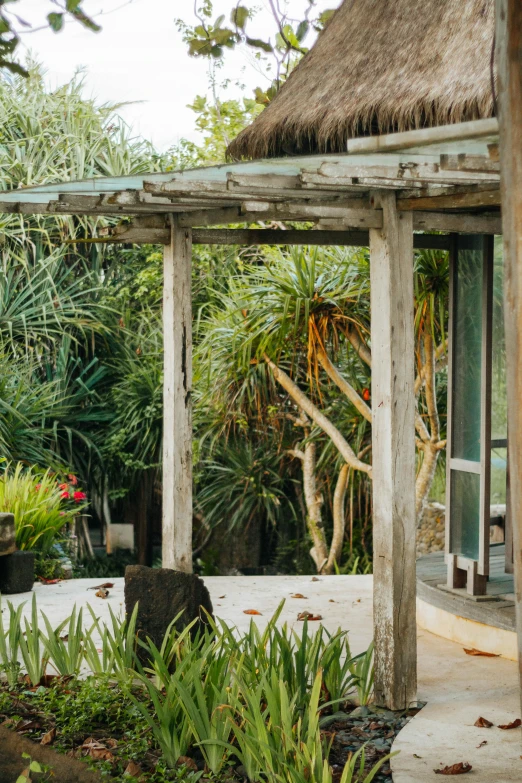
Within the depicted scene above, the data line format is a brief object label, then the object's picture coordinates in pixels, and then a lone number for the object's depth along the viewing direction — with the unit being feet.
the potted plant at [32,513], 23.58
